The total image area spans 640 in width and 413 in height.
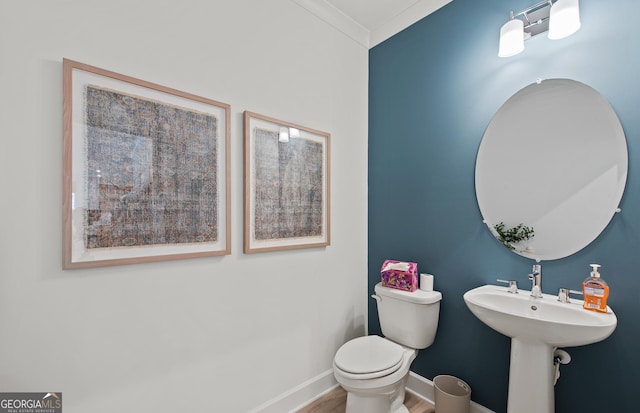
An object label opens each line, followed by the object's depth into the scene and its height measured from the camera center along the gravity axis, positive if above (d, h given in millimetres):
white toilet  1506 -858
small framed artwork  1651 +121
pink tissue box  1870 -462
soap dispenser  1230 -371
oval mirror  1336 +185
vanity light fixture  1289 +874
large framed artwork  1142 +147
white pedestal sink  1143 -526
